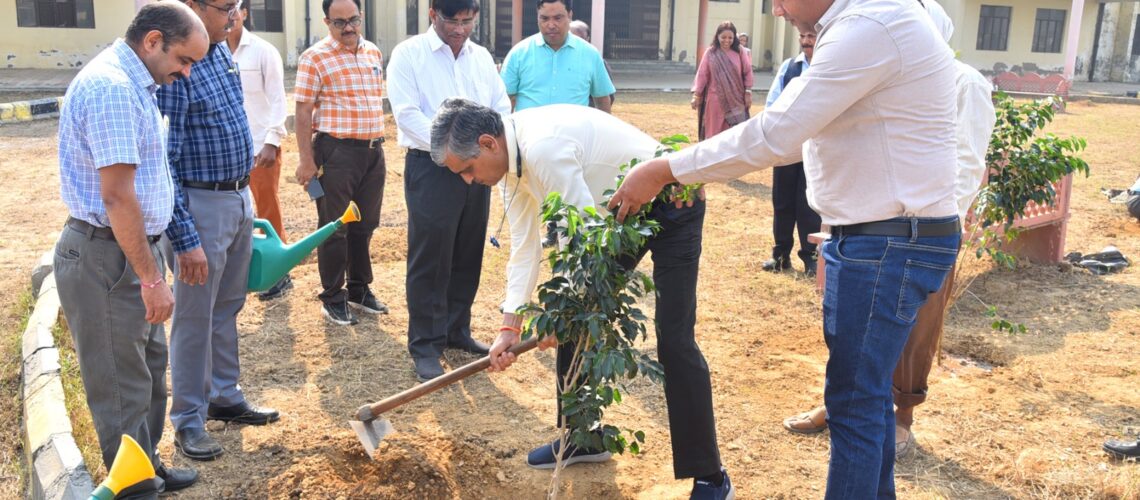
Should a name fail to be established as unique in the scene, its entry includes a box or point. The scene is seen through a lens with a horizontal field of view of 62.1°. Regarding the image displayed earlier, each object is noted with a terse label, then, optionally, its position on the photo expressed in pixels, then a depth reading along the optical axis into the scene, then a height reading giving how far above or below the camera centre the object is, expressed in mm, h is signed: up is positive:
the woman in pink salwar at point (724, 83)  8922 -283
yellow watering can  2361 -1081
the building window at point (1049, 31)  27625 +950
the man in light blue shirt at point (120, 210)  2840 -550
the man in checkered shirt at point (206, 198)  3570 -621
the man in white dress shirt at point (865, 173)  2344 -302
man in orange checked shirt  5215 -493
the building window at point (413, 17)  22781 +573
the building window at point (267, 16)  21328 +438
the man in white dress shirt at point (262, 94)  5605 -342
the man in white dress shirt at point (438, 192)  4637 -725
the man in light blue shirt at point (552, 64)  6008 -111
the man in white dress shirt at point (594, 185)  3080 -447
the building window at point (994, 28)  27141 +970
